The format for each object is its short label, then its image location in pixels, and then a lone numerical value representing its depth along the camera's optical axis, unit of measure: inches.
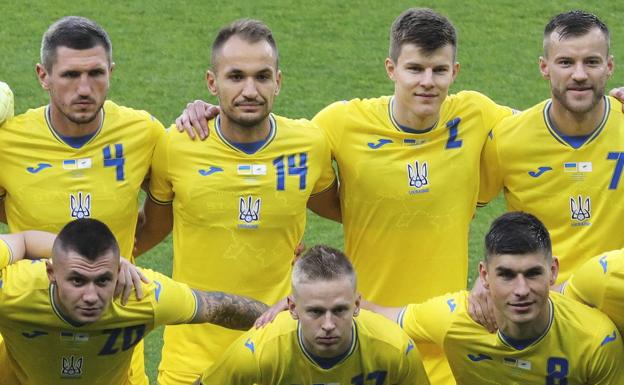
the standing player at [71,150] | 618.2
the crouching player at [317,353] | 577.3
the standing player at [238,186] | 622.2
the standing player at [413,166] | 627.8
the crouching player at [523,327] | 569.6
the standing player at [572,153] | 624.4
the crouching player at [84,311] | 569.0
